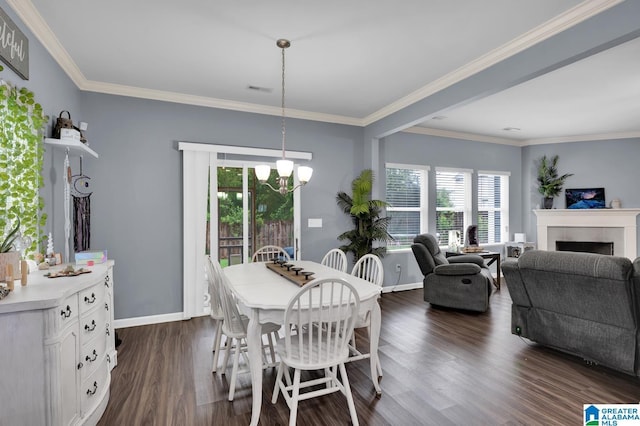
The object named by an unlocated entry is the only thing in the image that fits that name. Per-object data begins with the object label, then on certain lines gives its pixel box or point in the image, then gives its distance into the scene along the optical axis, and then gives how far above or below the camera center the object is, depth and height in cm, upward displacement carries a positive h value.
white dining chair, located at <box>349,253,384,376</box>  268 -64
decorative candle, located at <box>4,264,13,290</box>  174 -33
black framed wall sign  211 +113
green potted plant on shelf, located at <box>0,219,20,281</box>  183 -25
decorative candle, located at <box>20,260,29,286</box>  186 -33
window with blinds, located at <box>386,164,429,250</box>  595 +16
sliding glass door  456 -4
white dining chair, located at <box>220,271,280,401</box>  244 -87
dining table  207 -58
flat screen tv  646 +23
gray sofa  254 -80
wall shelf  283 +61
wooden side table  570 -78
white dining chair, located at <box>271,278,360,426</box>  196 -79
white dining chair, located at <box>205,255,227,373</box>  275 -78
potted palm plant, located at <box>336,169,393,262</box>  503 -17
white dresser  159 -73
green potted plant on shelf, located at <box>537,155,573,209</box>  679 +63
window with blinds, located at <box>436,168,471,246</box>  638 +17
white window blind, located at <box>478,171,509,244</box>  692 +7
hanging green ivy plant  208 +34
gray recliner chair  435 -94
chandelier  290 +36
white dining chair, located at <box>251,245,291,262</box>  431 -58
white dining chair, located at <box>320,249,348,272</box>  390 -60
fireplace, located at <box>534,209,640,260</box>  598 -34
